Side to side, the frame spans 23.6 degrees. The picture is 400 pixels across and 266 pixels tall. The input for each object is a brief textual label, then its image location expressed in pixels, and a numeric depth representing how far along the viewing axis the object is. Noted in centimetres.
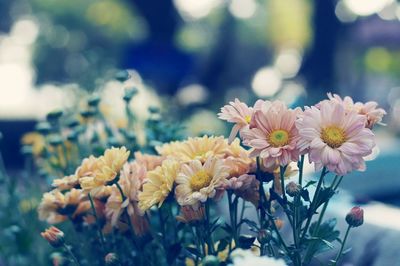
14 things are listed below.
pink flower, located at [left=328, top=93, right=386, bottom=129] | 75
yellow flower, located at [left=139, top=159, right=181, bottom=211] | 75
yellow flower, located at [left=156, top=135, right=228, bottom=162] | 79
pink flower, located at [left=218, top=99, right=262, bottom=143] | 74
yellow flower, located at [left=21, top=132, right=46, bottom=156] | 134
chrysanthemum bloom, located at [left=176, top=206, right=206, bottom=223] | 77
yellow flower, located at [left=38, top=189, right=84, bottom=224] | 86
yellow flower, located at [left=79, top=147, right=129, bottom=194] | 78
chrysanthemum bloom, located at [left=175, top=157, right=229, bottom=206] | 73
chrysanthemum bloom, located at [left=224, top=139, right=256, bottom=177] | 76
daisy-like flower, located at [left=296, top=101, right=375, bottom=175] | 70
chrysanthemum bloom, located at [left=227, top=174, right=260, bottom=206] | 74
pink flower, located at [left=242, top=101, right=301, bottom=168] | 72
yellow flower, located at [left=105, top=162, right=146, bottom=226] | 79
